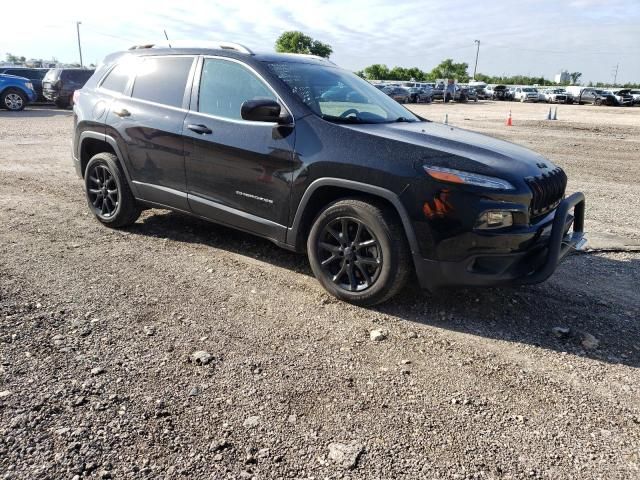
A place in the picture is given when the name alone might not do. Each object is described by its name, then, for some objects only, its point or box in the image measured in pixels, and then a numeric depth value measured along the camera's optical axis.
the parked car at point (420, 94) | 43.75
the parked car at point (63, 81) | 21.08
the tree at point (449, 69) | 103.38
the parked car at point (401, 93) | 40.87
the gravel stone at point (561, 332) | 3.62
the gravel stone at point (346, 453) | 2.36
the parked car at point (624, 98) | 43.06
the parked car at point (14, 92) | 19.97
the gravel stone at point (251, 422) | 2.59
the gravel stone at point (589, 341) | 3.48
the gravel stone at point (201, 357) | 3.13
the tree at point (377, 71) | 98.56
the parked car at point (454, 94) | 47.84
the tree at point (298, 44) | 84.62
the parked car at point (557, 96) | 48.03
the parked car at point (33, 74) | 22.59
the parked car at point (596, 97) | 43.94
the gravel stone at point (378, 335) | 3.50
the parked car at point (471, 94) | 50.28
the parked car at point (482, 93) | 56.62
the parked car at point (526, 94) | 51.34
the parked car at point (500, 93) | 55.72
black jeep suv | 3.47
